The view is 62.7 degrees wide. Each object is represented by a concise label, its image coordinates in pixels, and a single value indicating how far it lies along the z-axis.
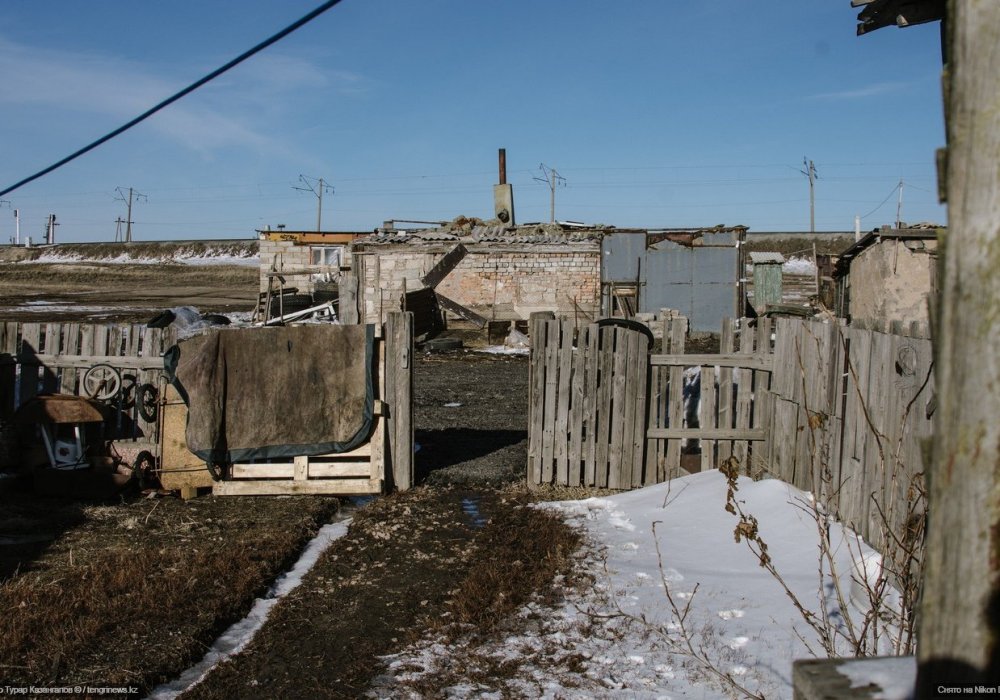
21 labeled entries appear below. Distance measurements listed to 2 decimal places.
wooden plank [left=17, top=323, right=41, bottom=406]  8.02
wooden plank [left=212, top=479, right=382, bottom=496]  7.61
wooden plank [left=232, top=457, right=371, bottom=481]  7.64
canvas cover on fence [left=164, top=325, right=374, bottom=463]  7.48
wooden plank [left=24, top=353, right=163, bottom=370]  7.86
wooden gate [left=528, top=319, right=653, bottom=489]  7.46
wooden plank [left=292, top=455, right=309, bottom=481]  7.63
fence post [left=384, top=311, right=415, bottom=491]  7.70
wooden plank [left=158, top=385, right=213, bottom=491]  7.55
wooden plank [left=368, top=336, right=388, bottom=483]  7.63
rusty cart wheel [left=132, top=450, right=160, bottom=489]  7.52
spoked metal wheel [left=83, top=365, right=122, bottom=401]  7.88
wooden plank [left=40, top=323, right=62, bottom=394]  8.04
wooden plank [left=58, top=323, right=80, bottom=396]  8.03
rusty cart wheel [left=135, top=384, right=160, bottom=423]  7.77
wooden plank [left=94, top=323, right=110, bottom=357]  7.99
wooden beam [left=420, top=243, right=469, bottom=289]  24.84
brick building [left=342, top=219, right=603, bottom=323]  24.97
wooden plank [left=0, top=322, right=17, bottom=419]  8.01
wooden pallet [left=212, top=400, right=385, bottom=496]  7.62
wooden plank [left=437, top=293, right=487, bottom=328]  24.92
